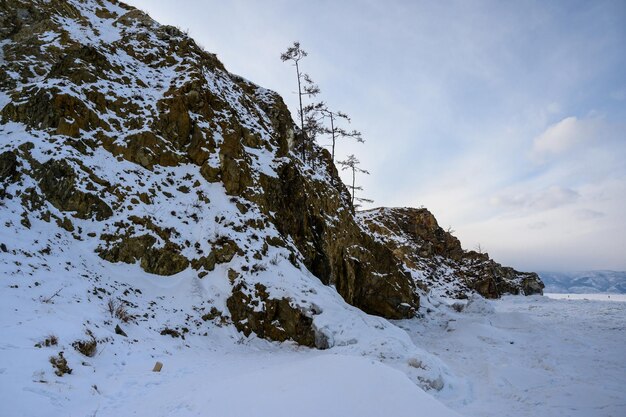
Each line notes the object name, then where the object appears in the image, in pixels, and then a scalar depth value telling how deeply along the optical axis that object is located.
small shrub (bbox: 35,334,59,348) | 6.27
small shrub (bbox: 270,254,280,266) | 14.16
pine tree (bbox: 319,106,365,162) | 29.06
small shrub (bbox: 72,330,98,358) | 6.93
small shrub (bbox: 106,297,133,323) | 9.16
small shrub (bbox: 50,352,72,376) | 5.88
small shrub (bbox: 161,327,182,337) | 10.00
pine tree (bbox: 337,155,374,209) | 31.89
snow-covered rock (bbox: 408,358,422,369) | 10.17
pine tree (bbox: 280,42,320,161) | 26.70
